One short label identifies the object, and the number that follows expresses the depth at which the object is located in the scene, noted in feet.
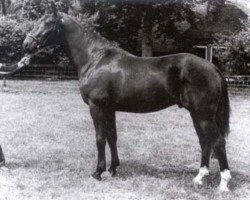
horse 20.30
